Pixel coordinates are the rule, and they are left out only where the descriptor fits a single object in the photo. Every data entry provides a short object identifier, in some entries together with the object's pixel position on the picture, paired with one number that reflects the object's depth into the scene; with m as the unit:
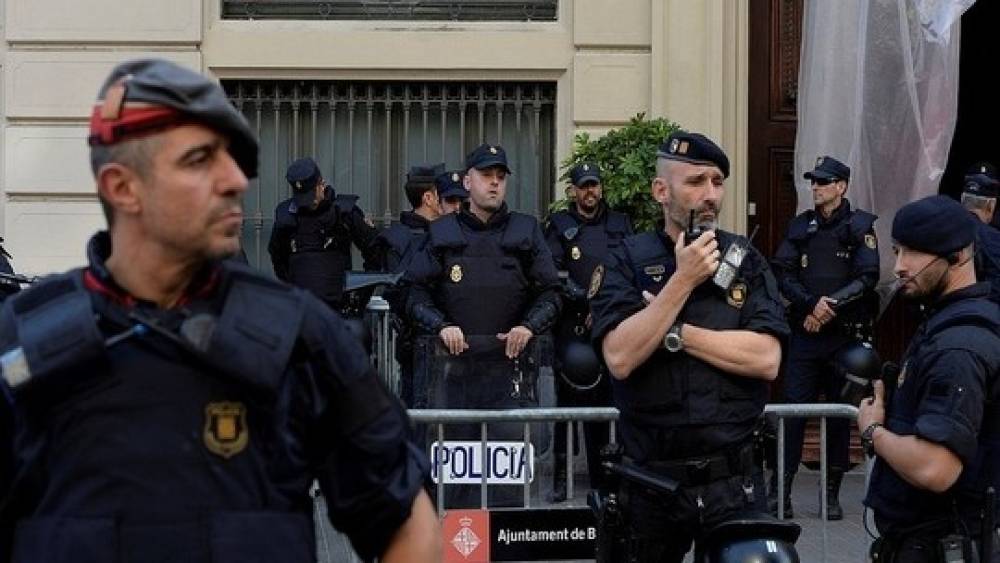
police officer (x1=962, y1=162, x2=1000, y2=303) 10.27
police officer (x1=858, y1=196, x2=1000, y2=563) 5.51
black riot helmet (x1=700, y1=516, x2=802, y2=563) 5.64
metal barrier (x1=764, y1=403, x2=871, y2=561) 7.01
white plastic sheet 11.31
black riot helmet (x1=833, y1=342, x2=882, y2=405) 10.45
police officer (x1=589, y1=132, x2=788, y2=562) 5.73
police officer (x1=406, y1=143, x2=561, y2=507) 10.04
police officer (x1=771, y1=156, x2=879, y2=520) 10.88
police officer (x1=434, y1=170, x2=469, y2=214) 11.10
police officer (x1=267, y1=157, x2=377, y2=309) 11.62
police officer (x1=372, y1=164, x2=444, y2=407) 11.05
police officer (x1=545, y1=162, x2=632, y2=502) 10.55
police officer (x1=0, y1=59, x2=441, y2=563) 2.86
